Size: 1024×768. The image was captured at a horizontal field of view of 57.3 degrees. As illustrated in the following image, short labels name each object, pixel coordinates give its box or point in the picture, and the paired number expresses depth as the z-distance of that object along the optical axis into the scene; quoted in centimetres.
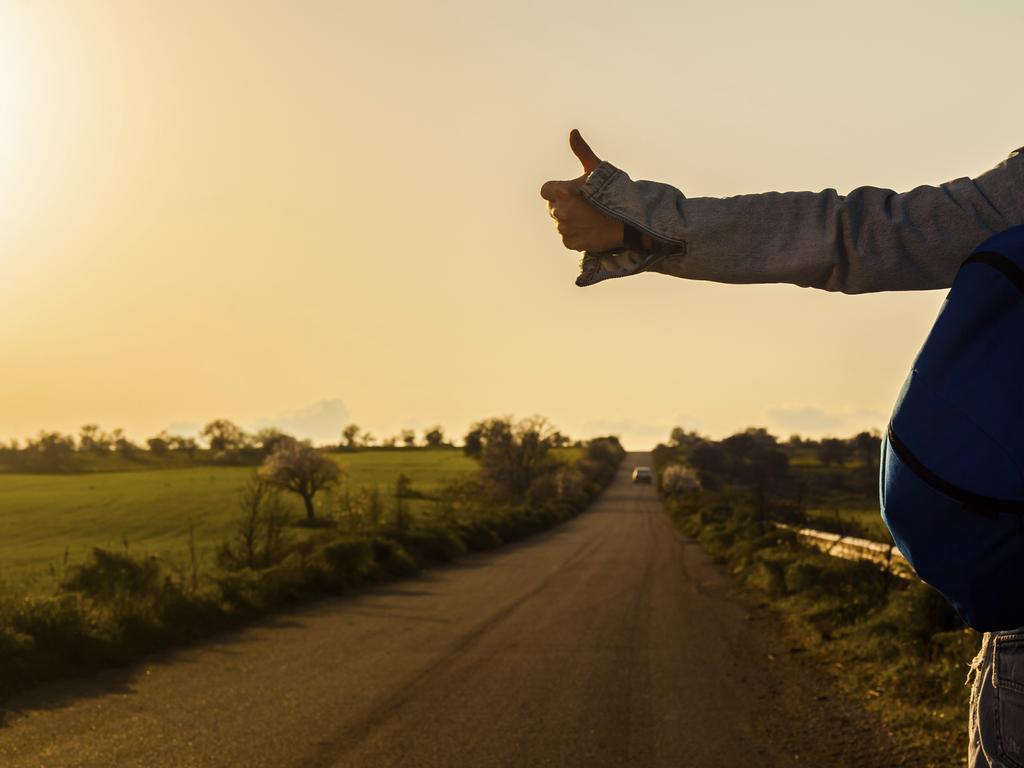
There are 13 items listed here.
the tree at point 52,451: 9581
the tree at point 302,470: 6012
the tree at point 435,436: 16275
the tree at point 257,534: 1859
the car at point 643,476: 10632
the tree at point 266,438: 10706
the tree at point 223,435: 12512
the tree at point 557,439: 8048
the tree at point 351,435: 14938
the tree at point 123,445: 11925
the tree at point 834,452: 7948
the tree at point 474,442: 8006
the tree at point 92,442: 11938
